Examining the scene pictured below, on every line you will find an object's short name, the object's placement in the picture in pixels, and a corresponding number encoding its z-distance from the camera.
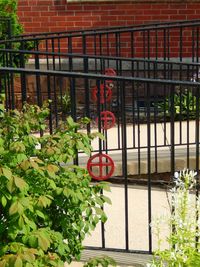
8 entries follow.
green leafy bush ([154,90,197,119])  9.76
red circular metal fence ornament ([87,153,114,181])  6.64
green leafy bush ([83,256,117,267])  3.95
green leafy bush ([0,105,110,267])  3.24
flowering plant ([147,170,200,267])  3.42
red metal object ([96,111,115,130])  7.09
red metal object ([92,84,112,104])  8.74
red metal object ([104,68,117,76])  9.24
